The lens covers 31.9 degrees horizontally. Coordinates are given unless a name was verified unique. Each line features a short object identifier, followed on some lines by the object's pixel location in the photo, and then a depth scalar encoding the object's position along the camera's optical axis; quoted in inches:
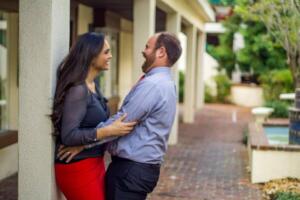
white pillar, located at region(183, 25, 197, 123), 586.2
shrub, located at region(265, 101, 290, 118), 553.6
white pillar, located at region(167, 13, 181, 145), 431.2
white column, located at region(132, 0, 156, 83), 333.0
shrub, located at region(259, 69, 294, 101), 748.0
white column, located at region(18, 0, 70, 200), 138.2
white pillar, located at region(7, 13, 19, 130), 309.9
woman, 123.6
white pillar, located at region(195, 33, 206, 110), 773.9
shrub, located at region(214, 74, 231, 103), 925.8
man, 125.7
